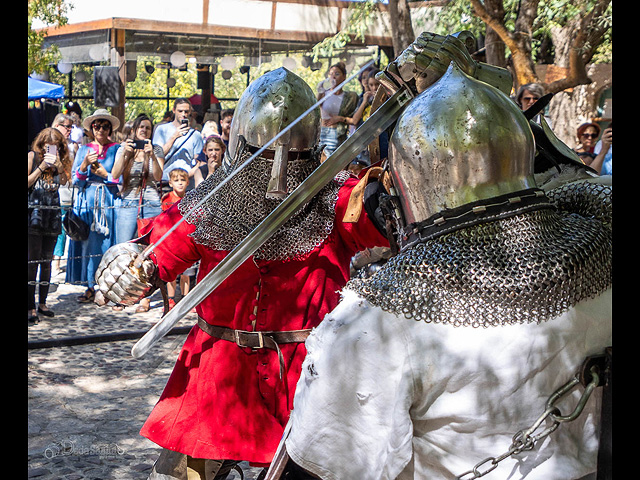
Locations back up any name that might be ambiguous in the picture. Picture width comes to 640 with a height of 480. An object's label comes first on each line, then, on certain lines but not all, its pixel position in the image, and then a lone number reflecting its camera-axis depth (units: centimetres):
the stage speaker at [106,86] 1280
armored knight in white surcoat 163
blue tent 1323
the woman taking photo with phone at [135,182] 805
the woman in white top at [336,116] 746
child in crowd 776
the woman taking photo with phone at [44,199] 752
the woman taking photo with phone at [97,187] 818
